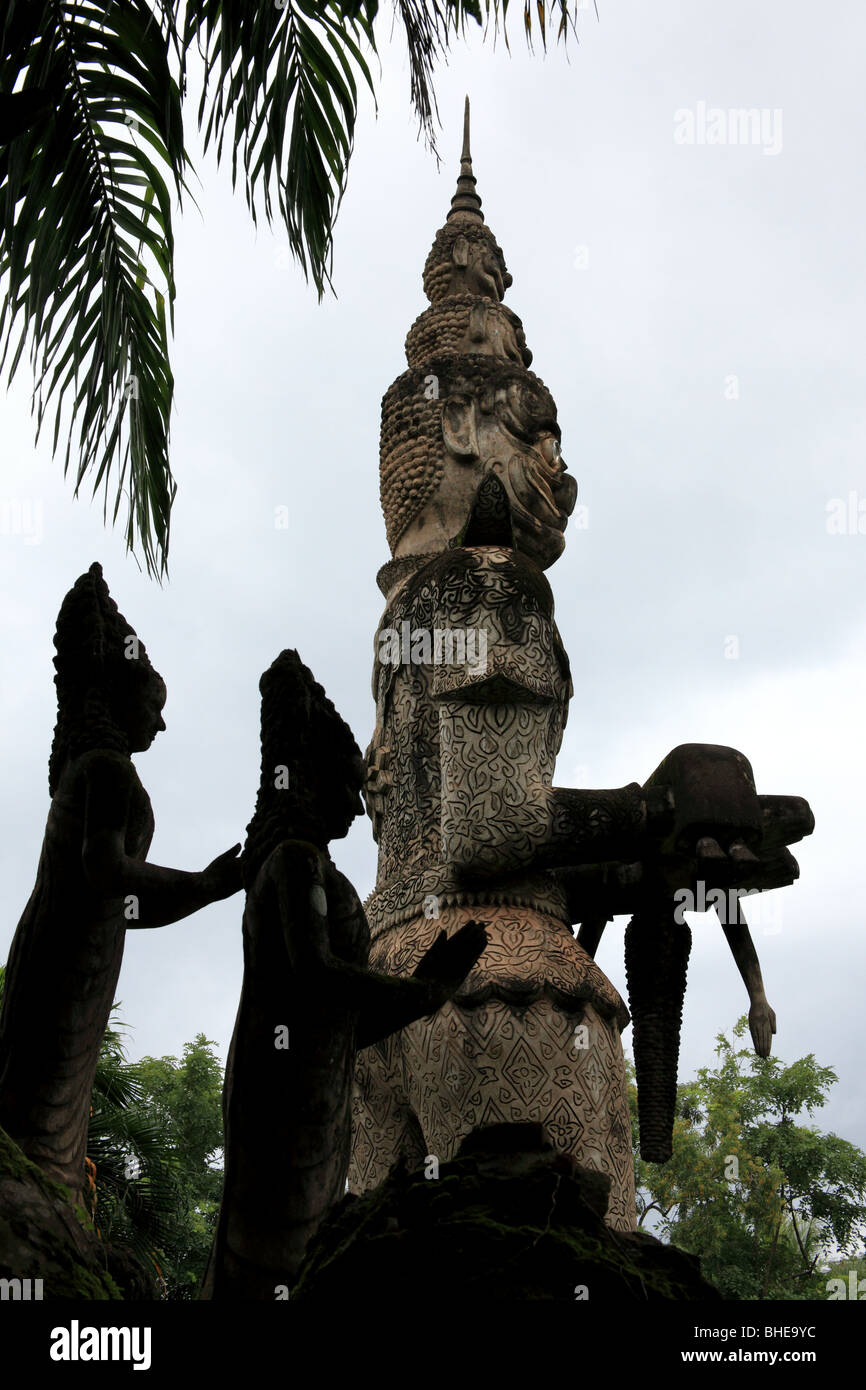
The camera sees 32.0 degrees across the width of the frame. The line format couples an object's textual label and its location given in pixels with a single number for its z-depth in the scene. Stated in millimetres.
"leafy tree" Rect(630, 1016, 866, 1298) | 16766
